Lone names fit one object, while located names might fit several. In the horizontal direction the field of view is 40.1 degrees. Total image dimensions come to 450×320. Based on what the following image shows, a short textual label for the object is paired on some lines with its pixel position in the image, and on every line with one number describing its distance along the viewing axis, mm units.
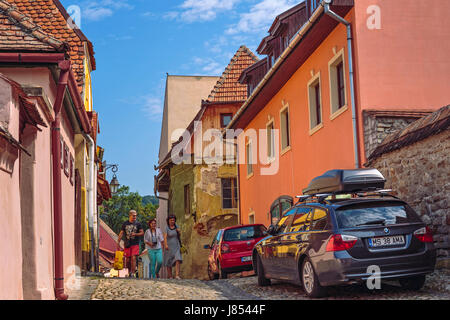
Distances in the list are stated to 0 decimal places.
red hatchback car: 15984
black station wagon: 8617
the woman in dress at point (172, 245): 16094
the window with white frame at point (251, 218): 25614
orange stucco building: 13664
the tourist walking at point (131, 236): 15664
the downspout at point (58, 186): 10141
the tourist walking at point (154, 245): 15578
